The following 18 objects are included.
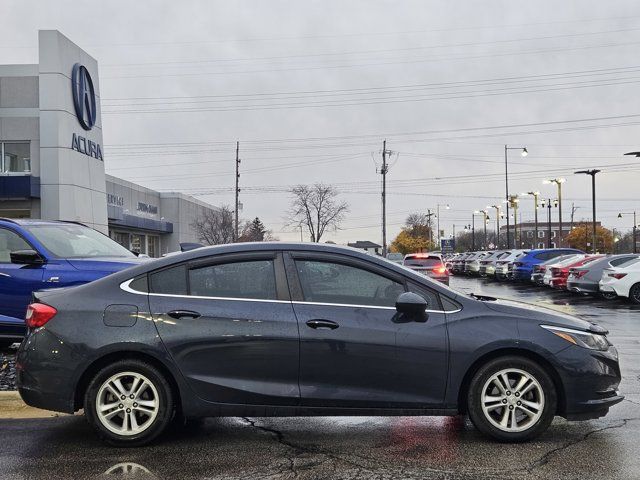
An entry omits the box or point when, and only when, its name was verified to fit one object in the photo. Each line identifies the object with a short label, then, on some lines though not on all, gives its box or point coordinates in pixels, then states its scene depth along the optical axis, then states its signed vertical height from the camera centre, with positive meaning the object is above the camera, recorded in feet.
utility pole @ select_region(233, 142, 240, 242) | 153.79 +22.36
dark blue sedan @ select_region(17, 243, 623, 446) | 15.30 -2.79
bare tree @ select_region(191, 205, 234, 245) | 204.57 +9.42
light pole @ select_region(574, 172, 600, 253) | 130.29 +17.10
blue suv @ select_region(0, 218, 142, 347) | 24.18 -0.42
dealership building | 78.64 +16.53
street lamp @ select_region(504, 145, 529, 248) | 158.47 +26.18
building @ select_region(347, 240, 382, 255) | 304.38 +4.57
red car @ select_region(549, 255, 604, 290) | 67.35 -2.54
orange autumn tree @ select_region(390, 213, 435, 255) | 345.31 +9.13
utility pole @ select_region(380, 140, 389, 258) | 162.91 +18.31
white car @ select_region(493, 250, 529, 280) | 93.92 -2.03
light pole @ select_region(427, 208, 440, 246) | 355.56 +17.30
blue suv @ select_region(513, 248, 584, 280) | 87.04 -1.32
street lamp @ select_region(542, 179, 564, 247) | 159.03 +18.86
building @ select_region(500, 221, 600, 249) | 452.67 +15.06
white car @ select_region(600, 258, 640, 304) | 54.65 -2.88
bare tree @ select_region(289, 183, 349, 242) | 237.66 +17.78
